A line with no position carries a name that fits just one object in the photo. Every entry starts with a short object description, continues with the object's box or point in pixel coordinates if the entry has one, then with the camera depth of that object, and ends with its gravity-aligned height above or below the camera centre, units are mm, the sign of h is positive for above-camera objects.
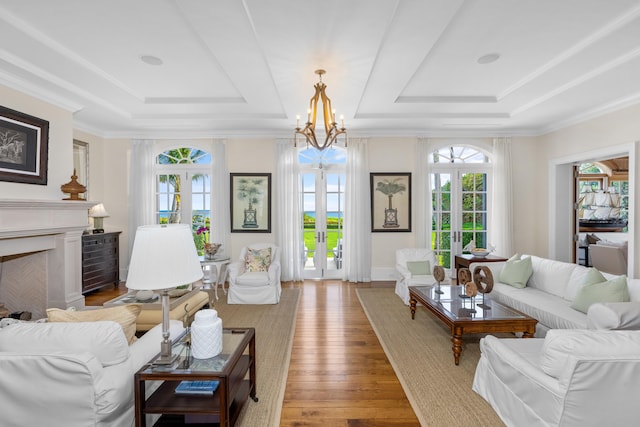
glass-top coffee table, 3031 -996
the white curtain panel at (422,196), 6324 +398
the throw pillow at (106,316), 2043 -655
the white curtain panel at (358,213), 6293 +60
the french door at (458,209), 6531 +142
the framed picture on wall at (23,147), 3746 +871
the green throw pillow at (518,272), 4254 -772
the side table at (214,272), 5364 -1033
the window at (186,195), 6512 +438
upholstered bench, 3225 -999
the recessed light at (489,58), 3537 +1797
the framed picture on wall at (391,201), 6395 +303
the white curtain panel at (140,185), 6250 +620
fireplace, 4266 -719
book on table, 2000 -1097
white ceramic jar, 2033 -776
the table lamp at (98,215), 5625 +25
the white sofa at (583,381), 1731 -947
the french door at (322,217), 6570 -20
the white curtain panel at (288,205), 6297 +221
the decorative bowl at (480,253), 5641 -663
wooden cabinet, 5227 -766
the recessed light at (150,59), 3527 +1777
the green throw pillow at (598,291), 2975 -732
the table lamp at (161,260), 1781 -249
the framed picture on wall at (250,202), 6391 +276
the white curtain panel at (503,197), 6293 +373
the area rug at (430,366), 2354 -1440
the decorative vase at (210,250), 5439 -580
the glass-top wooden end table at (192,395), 1810 -1097
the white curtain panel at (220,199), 6320 +344
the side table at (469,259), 5464 -761
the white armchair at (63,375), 1665 -852
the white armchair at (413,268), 4875 -854
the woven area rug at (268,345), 2404 -1441
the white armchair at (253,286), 4984 -1102
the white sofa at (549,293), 3127 -973
